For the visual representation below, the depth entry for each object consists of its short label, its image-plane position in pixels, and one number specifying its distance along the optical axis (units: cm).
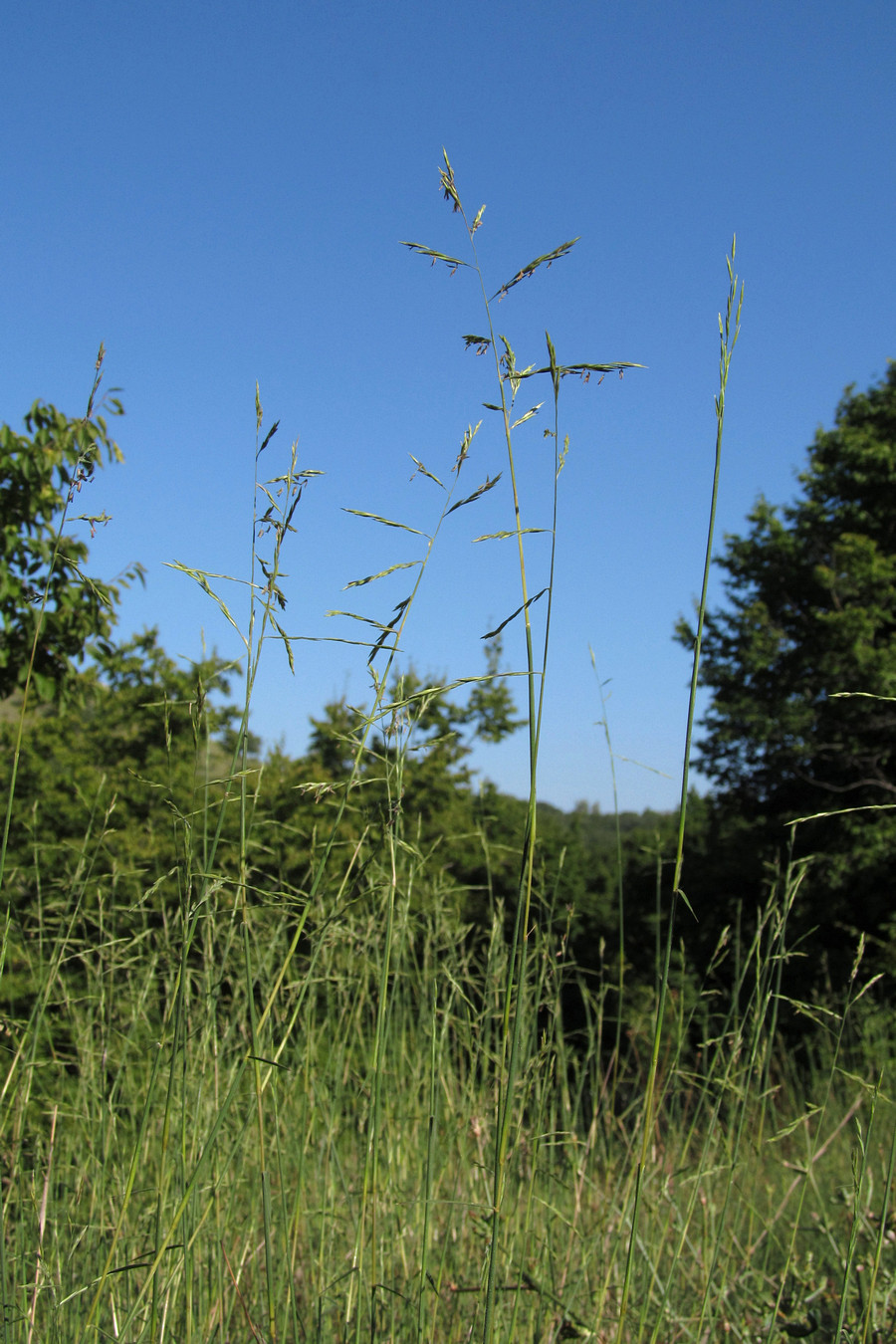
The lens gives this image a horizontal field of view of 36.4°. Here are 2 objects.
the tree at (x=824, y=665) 823
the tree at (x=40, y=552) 314
